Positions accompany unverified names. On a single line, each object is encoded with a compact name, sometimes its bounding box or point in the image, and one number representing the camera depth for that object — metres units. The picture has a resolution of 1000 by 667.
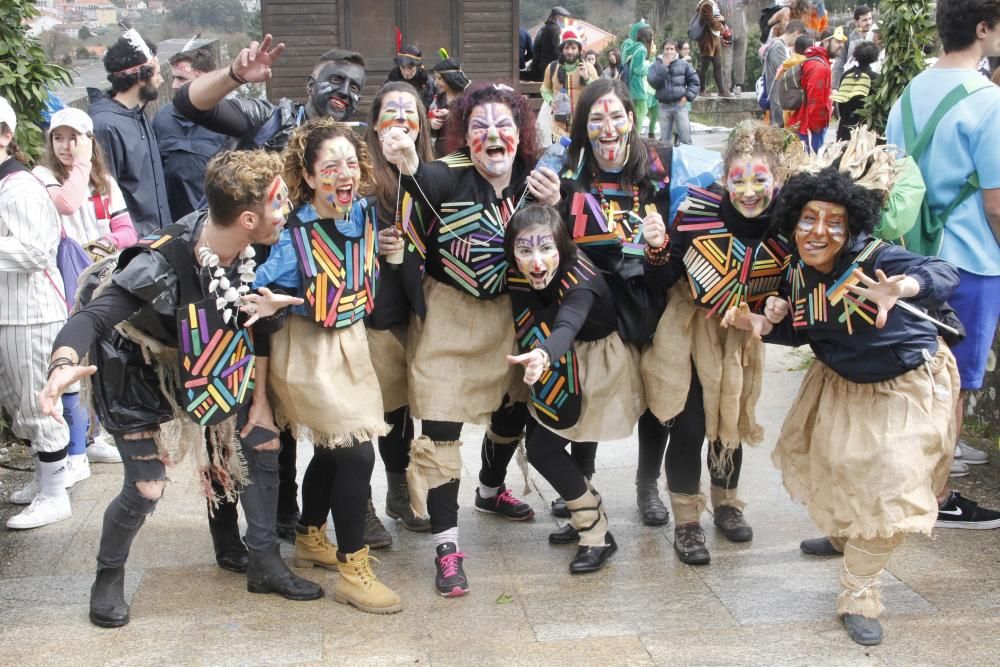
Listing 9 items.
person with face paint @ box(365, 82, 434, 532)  3.71
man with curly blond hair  3.20
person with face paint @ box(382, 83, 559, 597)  3.68
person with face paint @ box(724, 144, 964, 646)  3.22
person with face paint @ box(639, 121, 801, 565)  3.58
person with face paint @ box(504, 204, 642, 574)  3.52
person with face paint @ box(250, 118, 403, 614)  3.39
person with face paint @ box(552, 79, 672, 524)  3.73
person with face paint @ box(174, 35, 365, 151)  4.07
